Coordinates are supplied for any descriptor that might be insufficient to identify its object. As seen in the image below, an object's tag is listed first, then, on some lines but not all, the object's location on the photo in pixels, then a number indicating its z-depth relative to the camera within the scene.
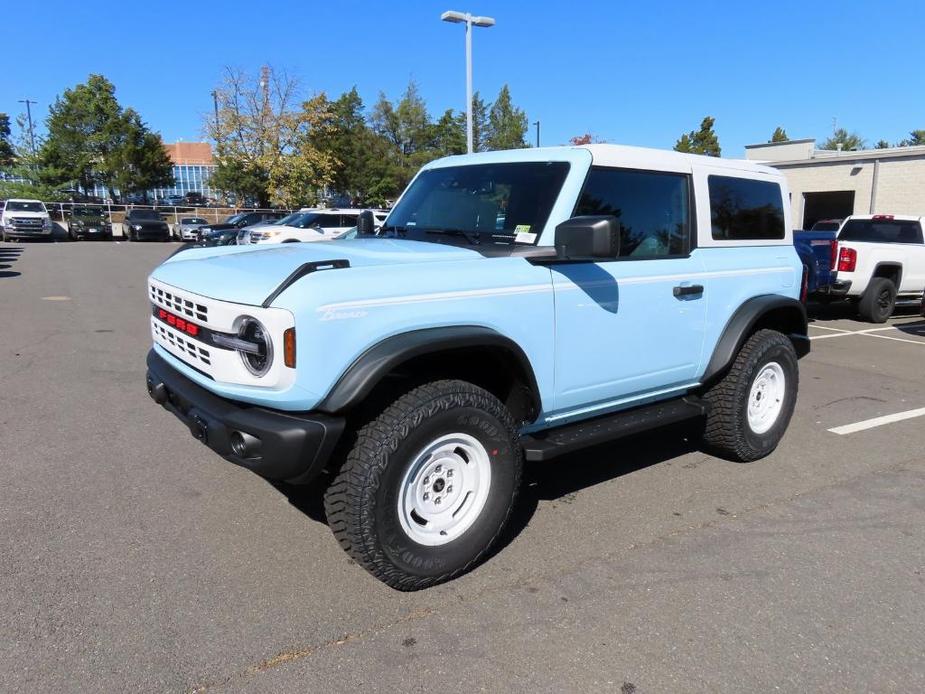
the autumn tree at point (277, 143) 39.38
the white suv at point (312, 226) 19.41
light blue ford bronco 2.80
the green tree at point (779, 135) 68.83
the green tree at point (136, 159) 44.31
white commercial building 24.16
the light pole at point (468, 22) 17.78
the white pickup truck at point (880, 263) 11.51
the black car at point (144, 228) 33.16
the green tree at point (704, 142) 49.00
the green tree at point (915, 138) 68.69
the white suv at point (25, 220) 29.61
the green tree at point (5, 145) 50.47
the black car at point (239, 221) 29.80
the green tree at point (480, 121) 55.93
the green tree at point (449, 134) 49.57
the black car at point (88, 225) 32.72
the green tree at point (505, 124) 55.78
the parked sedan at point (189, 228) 34.28
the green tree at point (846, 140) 71.38
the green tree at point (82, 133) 44.41
